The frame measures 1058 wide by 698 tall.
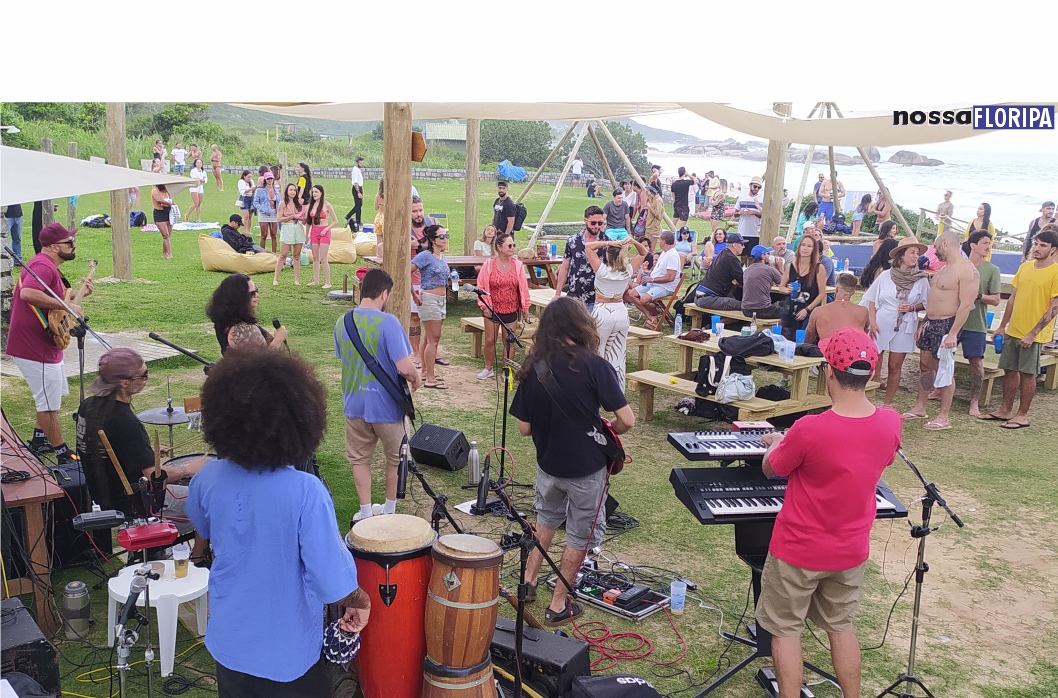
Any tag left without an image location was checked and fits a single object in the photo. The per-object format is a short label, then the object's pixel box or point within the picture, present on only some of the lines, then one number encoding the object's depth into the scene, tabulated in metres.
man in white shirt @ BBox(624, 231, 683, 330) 11.68
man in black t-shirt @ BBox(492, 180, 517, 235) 15.40
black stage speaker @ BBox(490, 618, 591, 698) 3.79
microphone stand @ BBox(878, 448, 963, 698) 3.88
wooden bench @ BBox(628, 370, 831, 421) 7.83
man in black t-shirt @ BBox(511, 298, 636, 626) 4.41
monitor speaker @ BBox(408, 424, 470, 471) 6.83
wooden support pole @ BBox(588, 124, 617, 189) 16.31
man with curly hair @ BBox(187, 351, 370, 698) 2.79
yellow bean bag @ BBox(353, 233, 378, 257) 17.20
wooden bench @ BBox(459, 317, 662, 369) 9.69
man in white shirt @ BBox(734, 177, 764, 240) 15.52
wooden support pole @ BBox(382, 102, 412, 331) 6.28
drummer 4.54
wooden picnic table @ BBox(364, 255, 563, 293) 13.08
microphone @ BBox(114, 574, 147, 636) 2.96
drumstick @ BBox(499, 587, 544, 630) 4.12
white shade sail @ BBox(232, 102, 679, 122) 9.44
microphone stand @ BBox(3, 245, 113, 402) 5.45
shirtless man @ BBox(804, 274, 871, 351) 7.62
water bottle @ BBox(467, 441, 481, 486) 6.64
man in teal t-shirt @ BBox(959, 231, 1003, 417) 8.49
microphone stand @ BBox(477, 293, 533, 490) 5.85
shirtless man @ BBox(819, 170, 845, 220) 21.30
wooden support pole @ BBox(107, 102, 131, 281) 12.55
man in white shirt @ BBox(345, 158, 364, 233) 20.19
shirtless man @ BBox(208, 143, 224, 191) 25.75
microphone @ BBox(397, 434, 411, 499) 4.08
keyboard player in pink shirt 3.51
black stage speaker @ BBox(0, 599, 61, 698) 3.57
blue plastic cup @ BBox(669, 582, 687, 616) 4.91
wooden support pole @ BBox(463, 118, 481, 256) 14.81
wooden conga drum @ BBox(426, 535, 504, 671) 3.49
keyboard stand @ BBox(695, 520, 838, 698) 4.34
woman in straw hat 8.68
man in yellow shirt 8.11
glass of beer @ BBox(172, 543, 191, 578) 4.32
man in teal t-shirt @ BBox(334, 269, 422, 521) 5.25
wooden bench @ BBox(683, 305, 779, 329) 9.91
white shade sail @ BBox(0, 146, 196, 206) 3.21
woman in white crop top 7.65
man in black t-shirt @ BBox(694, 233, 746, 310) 10.66
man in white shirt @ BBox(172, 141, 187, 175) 25.30
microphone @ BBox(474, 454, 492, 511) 3.96
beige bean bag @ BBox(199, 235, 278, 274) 14.73
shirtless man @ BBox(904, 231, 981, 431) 8.07
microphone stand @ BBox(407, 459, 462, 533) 3.87
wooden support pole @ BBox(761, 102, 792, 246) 12.50
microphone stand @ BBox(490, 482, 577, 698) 3.61
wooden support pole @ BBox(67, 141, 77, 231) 17.70
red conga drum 3.55
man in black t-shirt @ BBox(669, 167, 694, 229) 21.27
